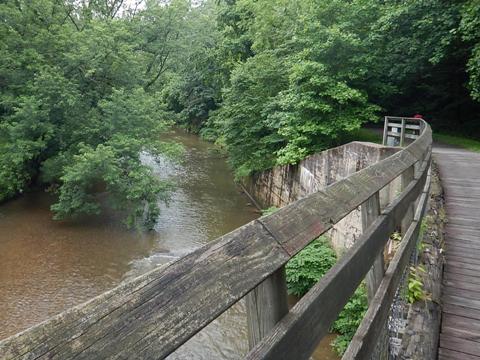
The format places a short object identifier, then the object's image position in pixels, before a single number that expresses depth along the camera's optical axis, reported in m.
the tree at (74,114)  11.62
